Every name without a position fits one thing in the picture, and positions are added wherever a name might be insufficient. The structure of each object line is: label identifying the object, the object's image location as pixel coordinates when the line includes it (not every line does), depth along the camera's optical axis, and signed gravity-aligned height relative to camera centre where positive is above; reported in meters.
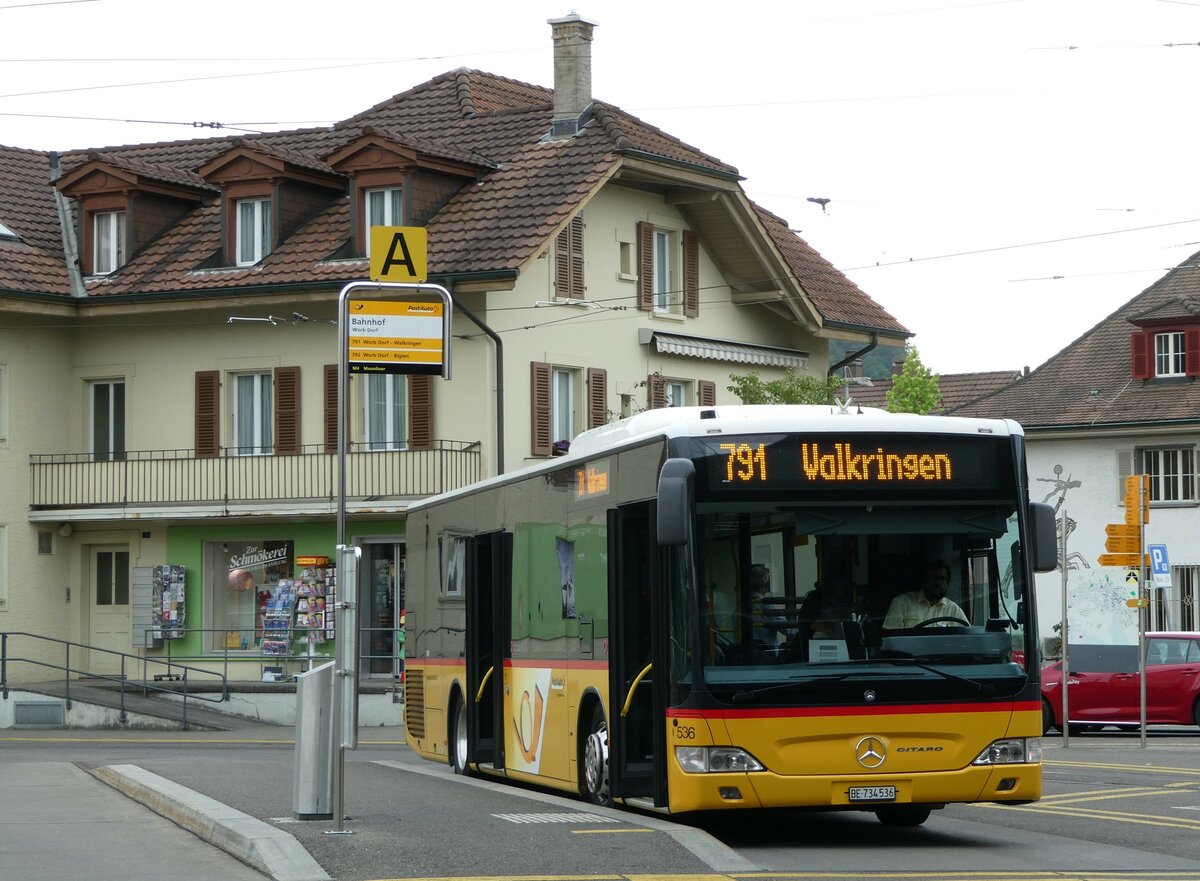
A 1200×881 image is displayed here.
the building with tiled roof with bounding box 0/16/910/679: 36.25 +5.10
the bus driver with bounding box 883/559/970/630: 12.92 -0.03
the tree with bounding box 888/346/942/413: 51.38 +5.74
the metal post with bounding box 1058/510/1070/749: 25.91 -0.96
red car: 31.02 -1.33
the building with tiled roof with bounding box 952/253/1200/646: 49.22 +3.79
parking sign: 34.97 +0.60
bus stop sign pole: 12.52 +1.54
